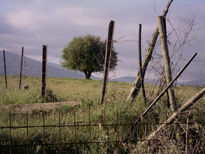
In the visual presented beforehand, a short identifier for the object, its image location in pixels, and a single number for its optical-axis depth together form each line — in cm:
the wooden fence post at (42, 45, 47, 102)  991
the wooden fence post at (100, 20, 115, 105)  773
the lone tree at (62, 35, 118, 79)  3538
